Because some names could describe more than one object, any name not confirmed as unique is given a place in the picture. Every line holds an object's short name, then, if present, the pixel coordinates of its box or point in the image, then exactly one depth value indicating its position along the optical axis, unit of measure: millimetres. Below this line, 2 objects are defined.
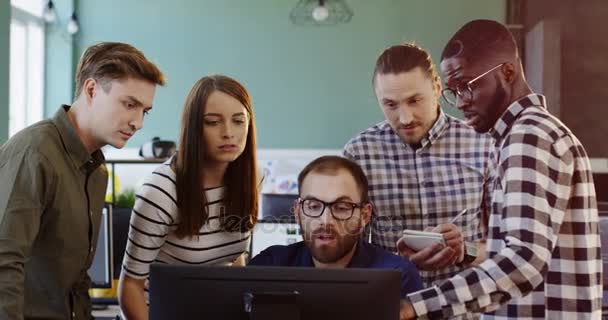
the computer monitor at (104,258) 2820
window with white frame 5891
